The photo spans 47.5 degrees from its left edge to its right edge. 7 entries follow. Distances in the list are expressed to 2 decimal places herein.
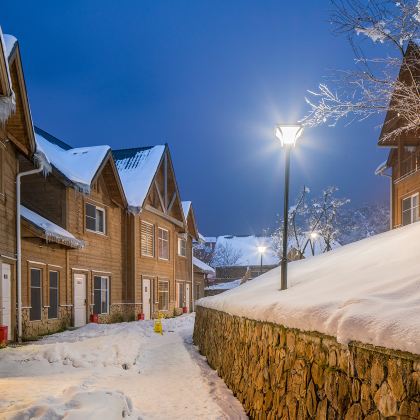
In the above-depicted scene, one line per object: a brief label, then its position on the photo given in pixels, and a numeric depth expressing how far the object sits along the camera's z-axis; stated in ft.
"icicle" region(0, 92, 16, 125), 32.35
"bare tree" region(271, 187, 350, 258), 132.26
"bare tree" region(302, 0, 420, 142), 30.50
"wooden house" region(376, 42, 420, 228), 61.57
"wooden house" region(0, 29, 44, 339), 38.99
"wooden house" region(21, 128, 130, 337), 49.16
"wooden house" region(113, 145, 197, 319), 75.05
